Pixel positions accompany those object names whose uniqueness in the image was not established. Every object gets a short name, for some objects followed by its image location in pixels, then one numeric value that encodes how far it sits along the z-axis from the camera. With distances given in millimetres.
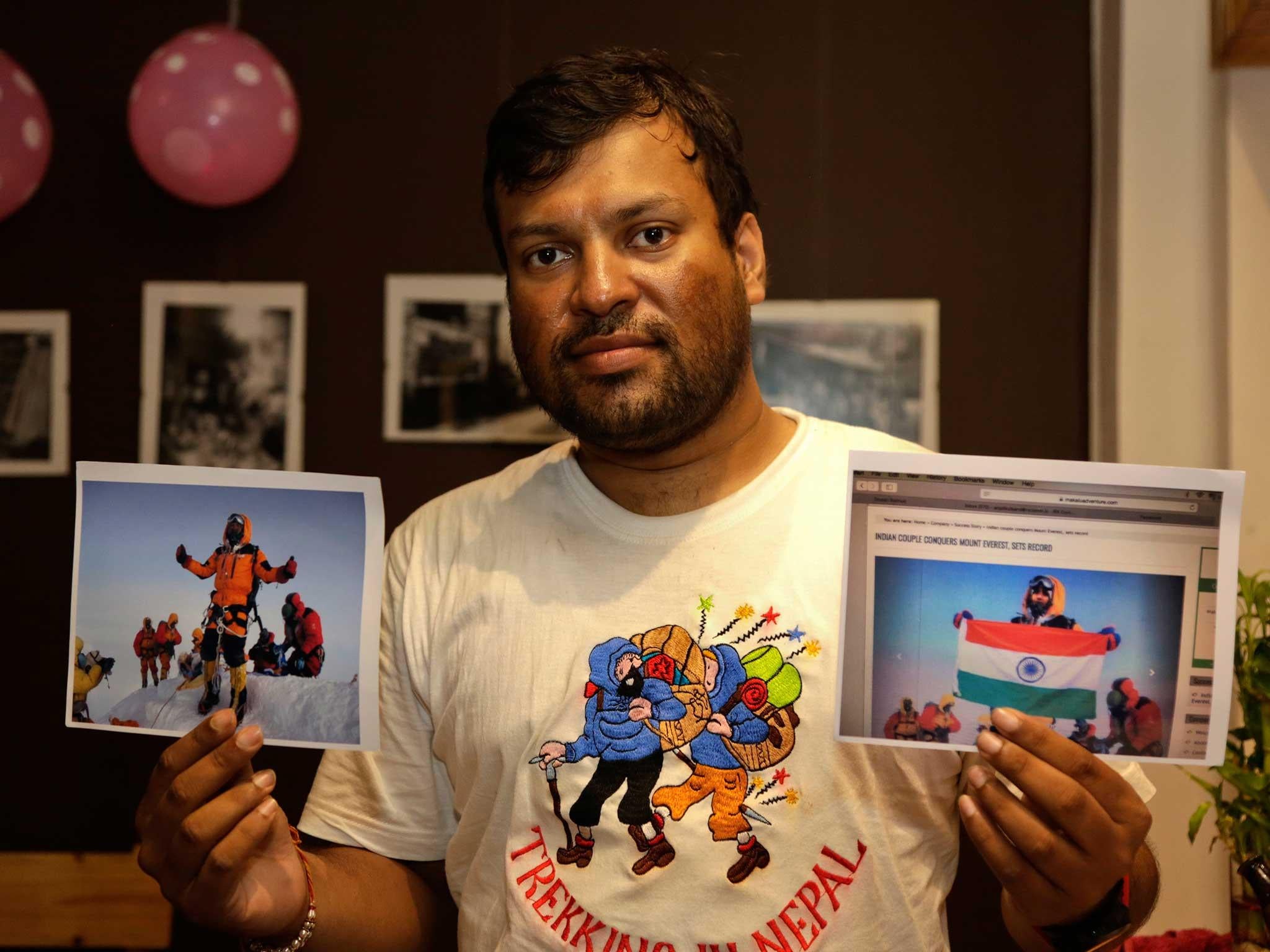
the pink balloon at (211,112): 2449
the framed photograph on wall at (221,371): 2826
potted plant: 1774
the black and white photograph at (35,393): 2865
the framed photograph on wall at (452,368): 2795
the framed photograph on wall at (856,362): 2719
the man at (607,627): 1340
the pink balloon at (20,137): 2518
